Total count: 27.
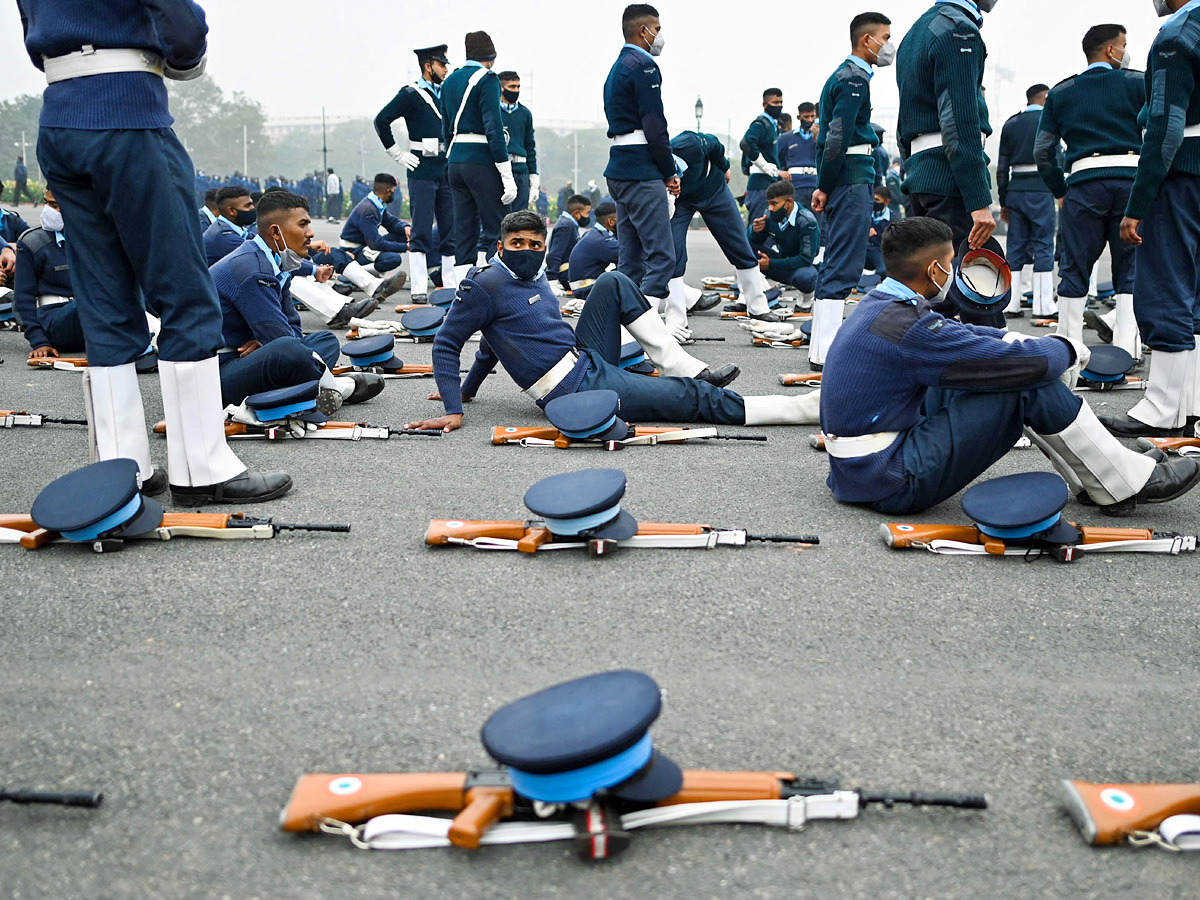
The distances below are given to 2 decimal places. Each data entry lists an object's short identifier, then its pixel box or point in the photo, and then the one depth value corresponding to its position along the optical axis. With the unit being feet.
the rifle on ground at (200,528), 10.70
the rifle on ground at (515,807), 5.88
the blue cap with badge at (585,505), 10.10
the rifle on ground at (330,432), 15.79
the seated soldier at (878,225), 39.60
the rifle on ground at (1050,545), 10.50
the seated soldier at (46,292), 22.56
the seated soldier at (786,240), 34.22
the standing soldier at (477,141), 27.58
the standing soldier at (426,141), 32.99
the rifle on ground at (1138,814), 5.85
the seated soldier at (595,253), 31.55
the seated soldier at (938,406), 11.02
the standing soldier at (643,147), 22.11
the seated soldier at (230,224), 22.35
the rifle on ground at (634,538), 10.64
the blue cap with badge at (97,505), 10.09
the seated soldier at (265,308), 15.94
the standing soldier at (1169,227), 14.12
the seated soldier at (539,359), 16.15
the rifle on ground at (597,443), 15.35
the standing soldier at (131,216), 10.58
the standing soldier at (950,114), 16.07
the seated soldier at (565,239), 37.81
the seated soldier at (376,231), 38.19
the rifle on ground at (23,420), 16.25
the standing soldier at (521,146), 34.27
